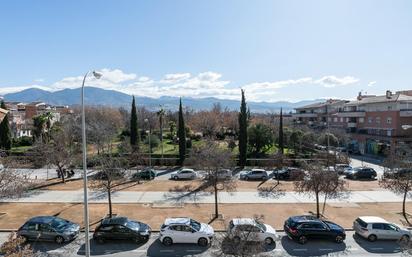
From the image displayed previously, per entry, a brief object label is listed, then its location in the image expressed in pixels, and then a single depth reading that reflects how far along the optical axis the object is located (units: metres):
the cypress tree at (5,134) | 58.84
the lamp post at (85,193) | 14.43
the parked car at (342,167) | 44.83
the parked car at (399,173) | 27.62
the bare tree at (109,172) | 26.33
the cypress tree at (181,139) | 51.38
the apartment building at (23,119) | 79.69
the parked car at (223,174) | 27.63
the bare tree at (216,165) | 27.44
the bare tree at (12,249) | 12.75
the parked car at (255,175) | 41.53
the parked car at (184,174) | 41.59
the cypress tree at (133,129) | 55.31
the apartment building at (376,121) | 60.16
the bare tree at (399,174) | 27.41
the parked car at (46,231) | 20.53
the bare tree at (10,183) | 22.53
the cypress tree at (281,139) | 55.09
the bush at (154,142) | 59.42
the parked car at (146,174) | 40.50
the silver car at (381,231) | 21.81
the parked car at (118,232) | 20.67
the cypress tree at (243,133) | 50.72
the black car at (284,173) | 40.40
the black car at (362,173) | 42.66
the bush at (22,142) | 68.56
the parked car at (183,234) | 20.64
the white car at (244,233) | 14.53
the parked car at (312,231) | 21.22
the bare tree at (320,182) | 26.02
